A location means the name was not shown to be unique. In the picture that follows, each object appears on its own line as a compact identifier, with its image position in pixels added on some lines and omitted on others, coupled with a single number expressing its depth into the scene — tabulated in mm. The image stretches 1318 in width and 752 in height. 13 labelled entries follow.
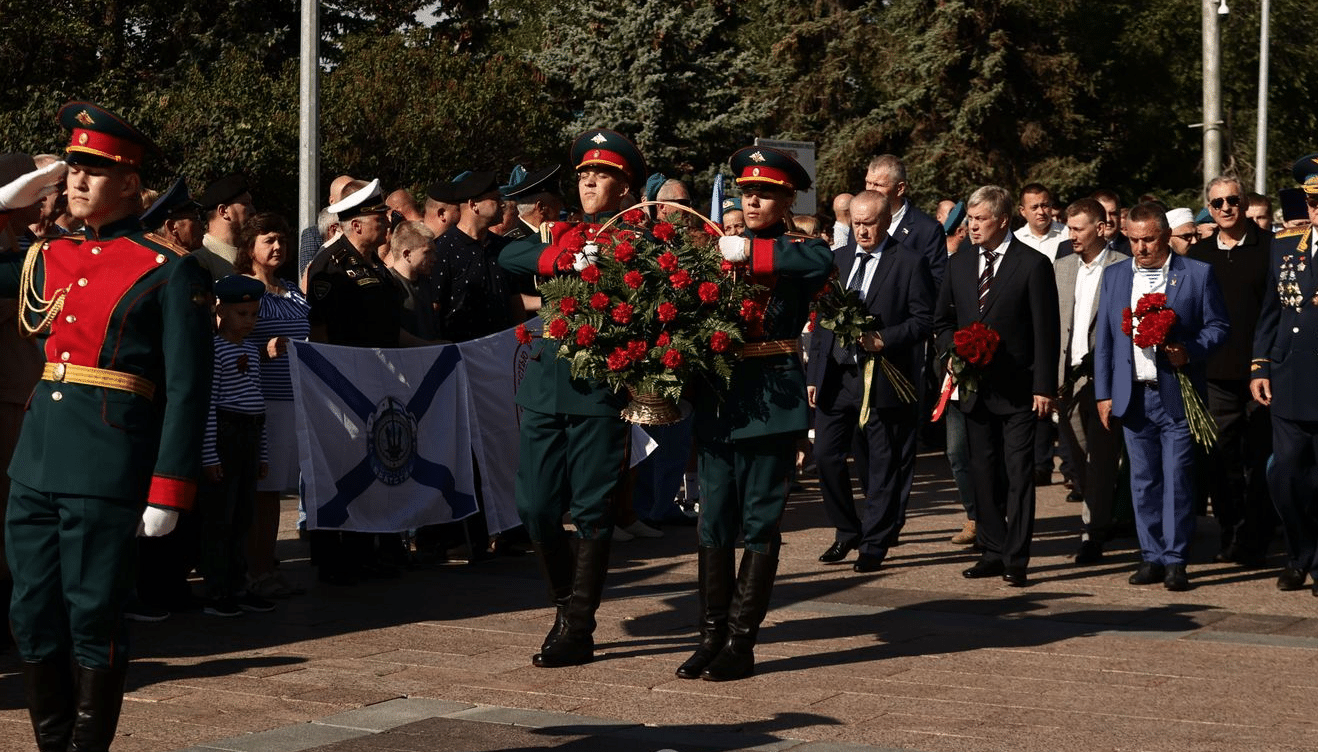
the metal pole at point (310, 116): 22031
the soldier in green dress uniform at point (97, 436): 5441
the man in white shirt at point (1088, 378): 11125
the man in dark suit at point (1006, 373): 10453
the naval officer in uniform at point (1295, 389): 10039
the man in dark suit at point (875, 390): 10727
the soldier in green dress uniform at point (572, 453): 7816
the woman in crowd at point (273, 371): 9461
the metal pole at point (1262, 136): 43062
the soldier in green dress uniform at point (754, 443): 7605
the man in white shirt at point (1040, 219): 13914
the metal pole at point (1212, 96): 25922
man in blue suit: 10164
